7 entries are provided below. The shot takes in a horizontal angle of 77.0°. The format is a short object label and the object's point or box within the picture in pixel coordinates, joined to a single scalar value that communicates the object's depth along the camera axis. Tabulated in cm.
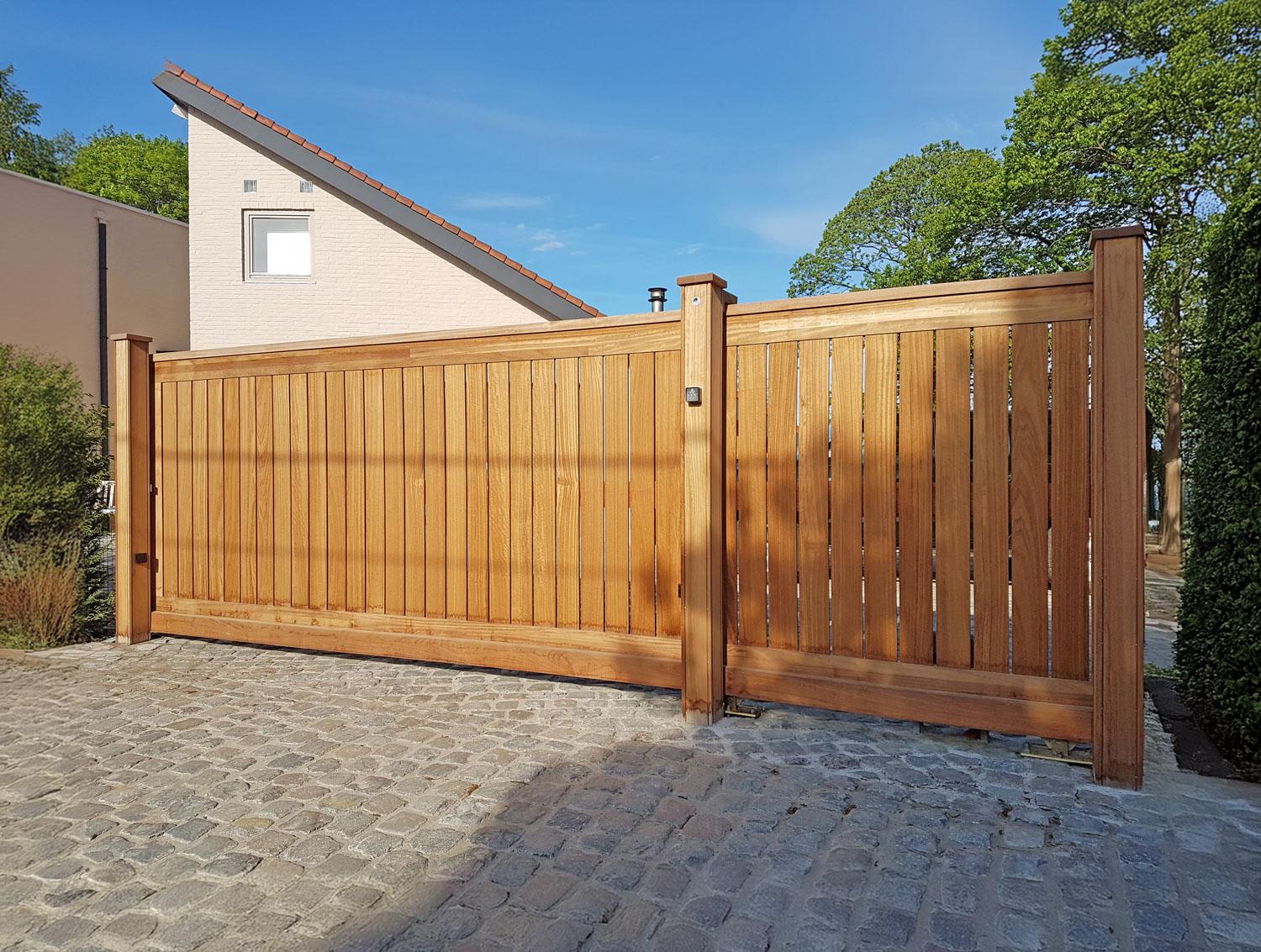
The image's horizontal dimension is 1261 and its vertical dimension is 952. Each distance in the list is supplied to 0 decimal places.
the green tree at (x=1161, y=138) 1335
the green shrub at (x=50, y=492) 580
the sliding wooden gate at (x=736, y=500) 324
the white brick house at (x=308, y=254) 1023
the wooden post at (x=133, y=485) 564
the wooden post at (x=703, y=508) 387
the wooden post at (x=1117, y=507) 307
